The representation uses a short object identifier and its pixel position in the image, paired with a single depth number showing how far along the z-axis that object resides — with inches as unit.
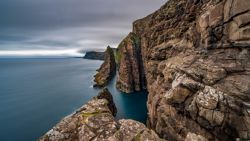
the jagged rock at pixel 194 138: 373.7
